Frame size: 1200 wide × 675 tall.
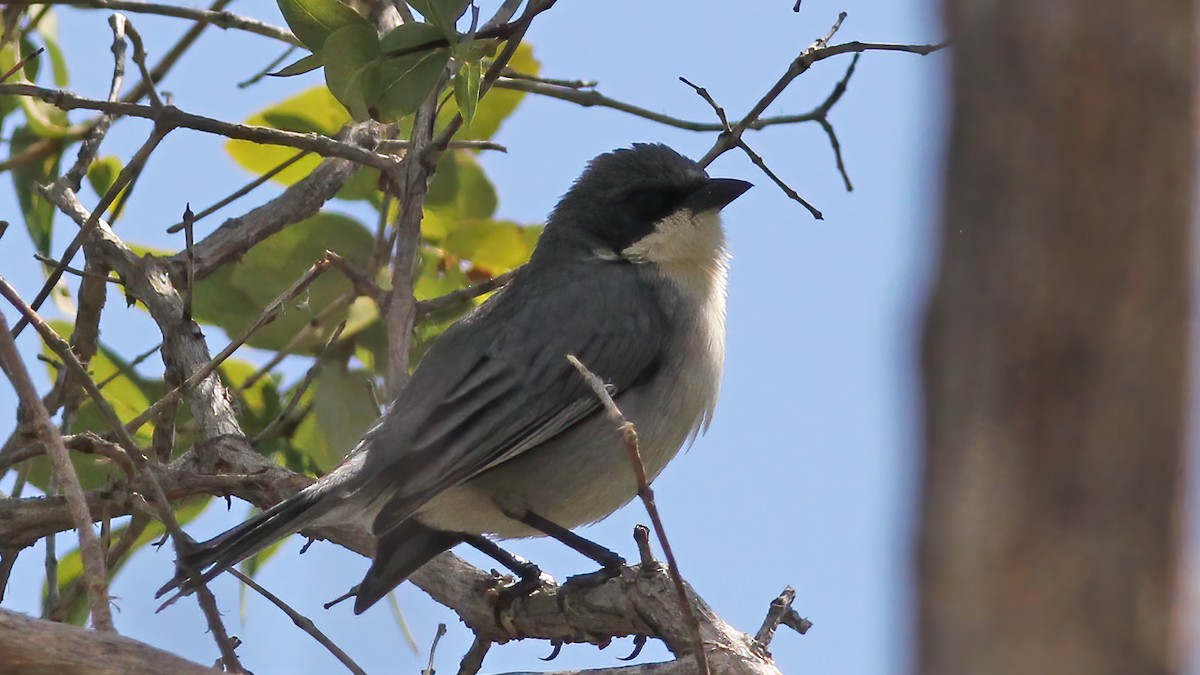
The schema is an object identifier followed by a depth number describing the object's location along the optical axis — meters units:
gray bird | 8.77
